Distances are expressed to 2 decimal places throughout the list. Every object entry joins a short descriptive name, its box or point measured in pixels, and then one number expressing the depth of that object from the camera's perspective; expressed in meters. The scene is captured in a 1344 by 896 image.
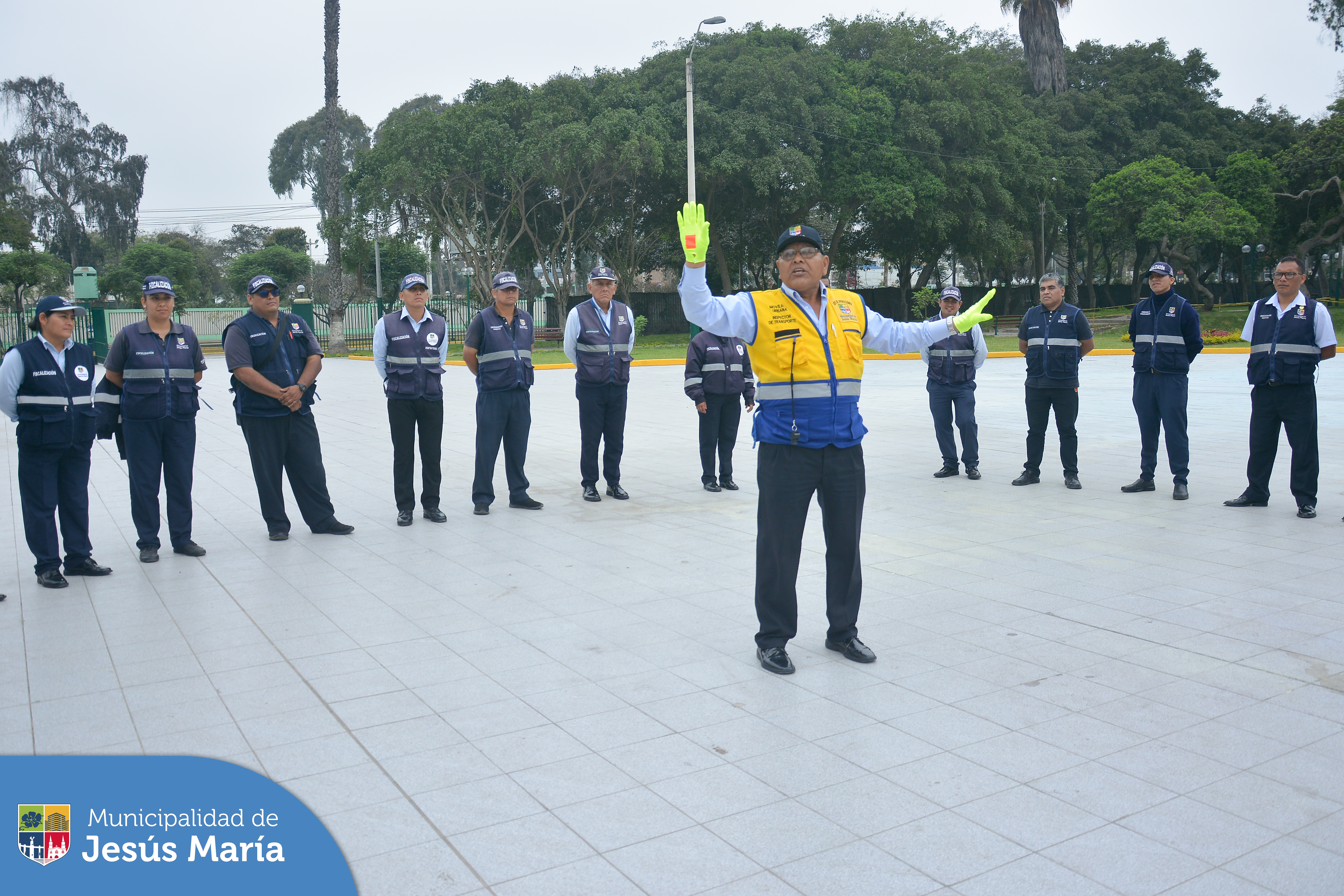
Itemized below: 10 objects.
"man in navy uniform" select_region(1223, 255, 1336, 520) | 8.07
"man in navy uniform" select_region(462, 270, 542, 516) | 8.85
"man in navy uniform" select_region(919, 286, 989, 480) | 10.09
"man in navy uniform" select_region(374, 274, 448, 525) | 8.47
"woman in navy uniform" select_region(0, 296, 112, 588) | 6.40
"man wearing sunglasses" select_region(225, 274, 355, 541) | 7.66
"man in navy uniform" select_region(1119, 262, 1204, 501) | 9.02
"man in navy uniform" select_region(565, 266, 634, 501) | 9.26
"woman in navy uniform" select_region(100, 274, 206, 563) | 7.17
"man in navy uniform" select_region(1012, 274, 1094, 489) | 9.62
